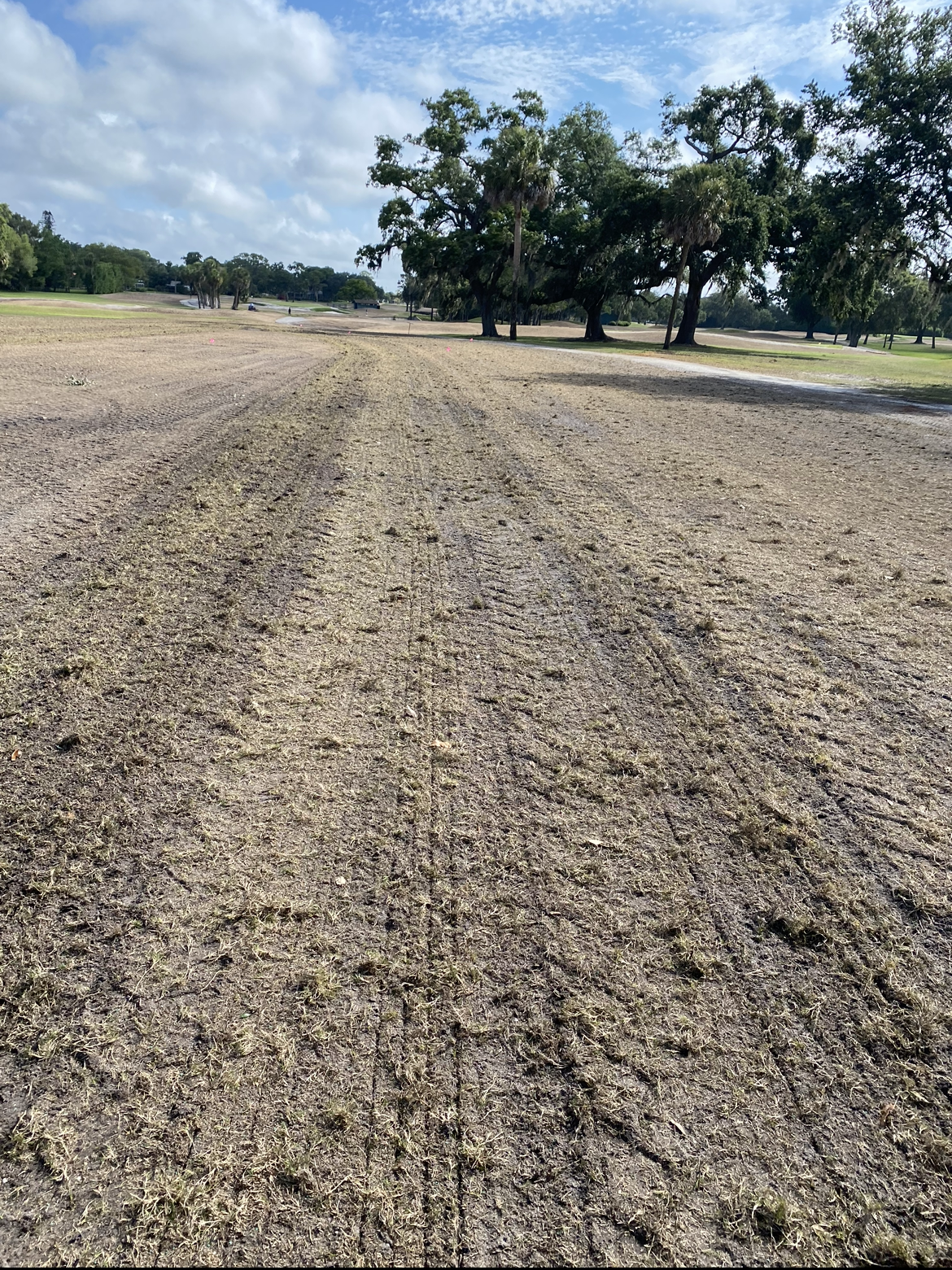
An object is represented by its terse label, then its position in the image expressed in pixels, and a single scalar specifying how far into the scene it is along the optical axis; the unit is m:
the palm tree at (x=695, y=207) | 34.50
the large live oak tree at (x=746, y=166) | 39.47
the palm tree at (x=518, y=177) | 39.75
